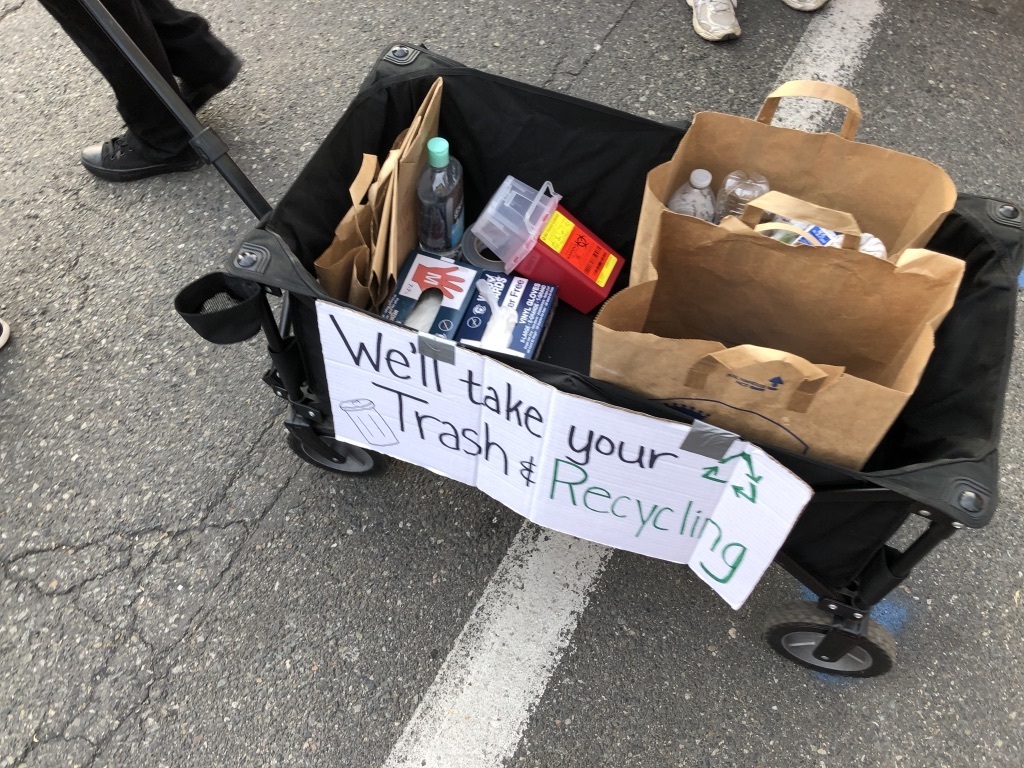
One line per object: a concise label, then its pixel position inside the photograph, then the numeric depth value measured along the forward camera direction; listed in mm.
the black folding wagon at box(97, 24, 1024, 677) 1191
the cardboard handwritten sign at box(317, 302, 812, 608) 1223
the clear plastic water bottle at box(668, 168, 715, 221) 1597
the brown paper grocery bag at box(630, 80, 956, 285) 1379
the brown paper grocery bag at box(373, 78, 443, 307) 1539
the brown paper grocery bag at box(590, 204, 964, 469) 1116
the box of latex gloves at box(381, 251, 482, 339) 1687
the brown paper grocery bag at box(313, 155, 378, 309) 1460
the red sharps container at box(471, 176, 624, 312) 1750
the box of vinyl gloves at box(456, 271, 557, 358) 1704
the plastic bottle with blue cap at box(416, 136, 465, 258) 1658
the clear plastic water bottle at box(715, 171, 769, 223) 1579
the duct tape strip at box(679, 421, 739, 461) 1172
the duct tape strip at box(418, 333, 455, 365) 1246
